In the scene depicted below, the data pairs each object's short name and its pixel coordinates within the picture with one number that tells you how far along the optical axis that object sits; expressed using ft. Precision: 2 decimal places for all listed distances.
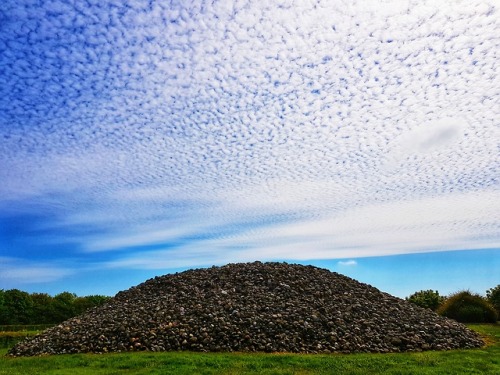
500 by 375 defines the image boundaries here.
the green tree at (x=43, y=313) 110.93
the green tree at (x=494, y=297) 99.30
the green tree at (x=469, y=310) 89.66
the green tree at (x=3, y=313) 106.63
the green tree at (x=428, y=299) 103.09
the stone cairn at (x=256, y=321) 53.36
